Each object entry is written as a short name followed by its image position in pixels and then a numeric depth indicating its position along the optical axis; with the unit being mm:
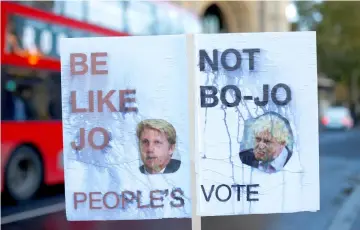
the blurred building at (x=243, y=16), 33116
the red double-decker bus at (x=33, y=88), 10500
